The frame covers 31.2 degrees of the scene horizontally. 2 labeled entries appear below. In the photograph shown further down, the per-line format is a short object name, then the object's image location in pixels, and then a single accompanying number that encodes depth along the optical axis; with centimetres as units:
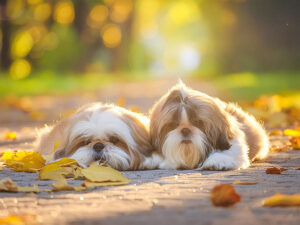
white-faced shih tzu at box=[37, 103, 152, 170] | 496
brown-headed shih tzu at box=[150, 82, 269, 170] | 489
